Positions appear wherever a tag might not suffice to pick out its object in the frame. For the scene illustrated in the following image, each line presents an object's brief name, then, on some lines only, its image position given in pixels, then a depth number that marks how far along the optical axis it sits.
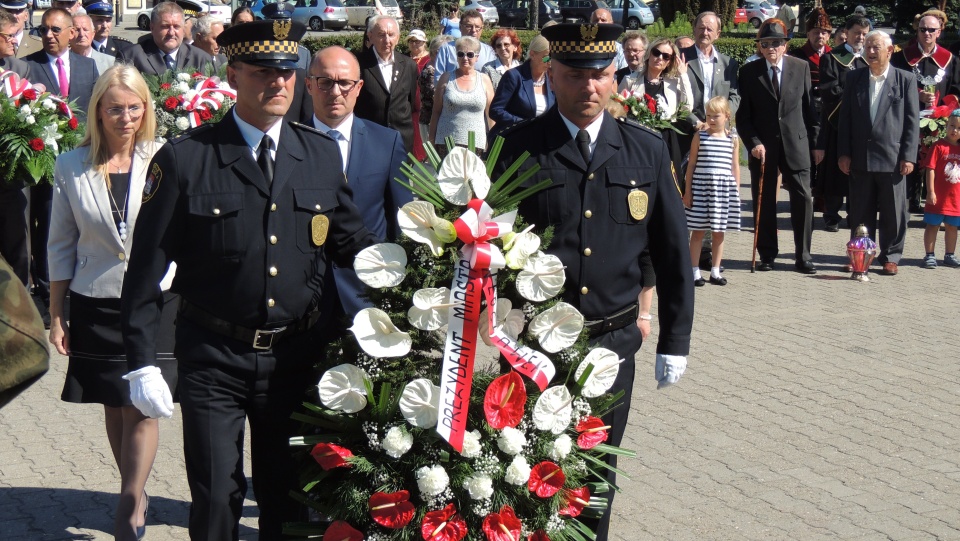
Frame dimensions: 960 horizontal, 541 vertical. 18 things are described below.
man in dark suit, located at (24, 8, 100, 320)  9.38
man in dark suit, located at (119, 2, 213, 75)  9.57
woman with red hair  12.85
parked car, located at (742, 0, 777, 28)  33.06
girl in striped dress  10.45
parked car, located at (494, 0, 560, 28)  41.25
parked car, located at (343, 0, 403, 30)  40.54
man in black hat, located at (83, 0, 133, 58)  11.41
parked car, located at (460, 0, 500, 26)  36.57
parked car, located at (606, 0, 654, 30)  41.62
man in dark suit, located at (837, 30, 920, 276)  11.23
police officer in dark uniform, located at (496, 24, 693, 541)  4.36
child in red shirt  11.29
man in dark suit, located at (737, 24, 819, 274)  10.98
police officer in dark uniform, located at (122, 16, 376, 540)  4.02
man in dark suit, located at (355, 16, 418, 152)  11.30
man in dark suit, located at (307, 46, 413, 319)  5.25
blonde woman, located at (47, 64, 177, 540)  5.04
